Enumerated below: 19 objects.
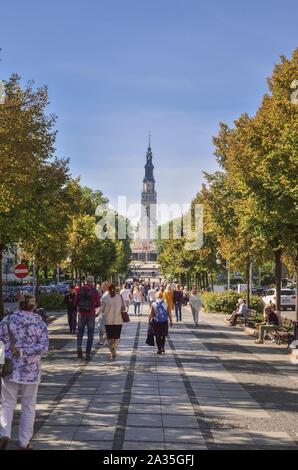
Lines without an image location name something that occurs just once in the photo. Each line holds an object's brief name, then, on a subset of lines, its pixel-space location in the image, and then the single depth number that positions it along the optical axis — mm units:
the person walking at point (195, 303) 26594
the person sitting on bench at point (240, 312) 27025
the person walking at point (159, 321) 16406
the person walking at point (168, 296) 22953
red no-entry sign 27203
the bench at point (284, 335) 18875
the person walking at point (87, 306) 15070
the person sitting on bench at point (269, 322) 20234
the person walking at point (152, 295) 30875
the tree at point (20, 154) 16688
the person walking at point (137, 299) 33438
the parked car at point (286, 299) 47125
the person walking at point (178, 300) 31016
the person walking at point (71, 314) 23031
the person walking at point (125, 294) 28359
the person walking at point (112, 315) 15273
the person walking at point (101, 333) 19047
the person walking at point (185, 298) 49425
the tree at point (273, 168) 18547
